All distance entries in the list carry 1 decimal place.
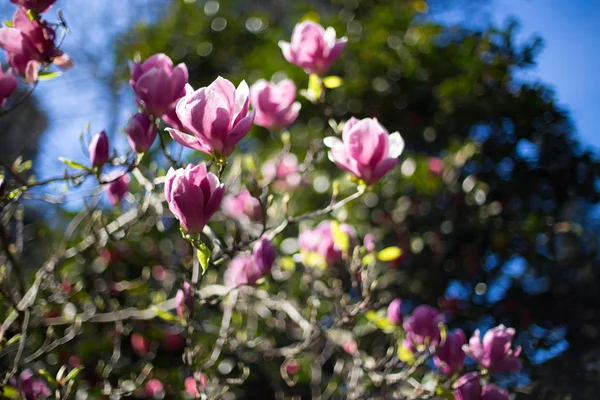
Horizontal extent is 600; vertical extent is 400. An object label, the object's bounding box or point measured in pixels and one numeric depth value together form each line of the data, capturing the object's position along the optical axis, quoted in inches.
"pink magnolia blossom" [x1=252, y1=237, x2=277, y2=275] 41.6
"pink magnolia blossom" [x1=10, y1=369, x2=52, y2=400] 41.0
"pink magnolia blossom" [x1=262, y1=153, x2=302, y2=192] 74.4
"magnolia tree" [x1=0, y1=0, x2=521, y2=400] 34.5
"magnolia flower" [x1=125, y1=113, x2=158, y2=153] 35.9
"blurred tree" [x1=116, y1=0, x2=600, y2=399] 64.7
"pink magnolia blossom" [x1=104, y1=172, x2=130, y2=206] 51.2
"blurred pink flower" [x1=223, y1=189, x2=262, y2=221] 59.2
